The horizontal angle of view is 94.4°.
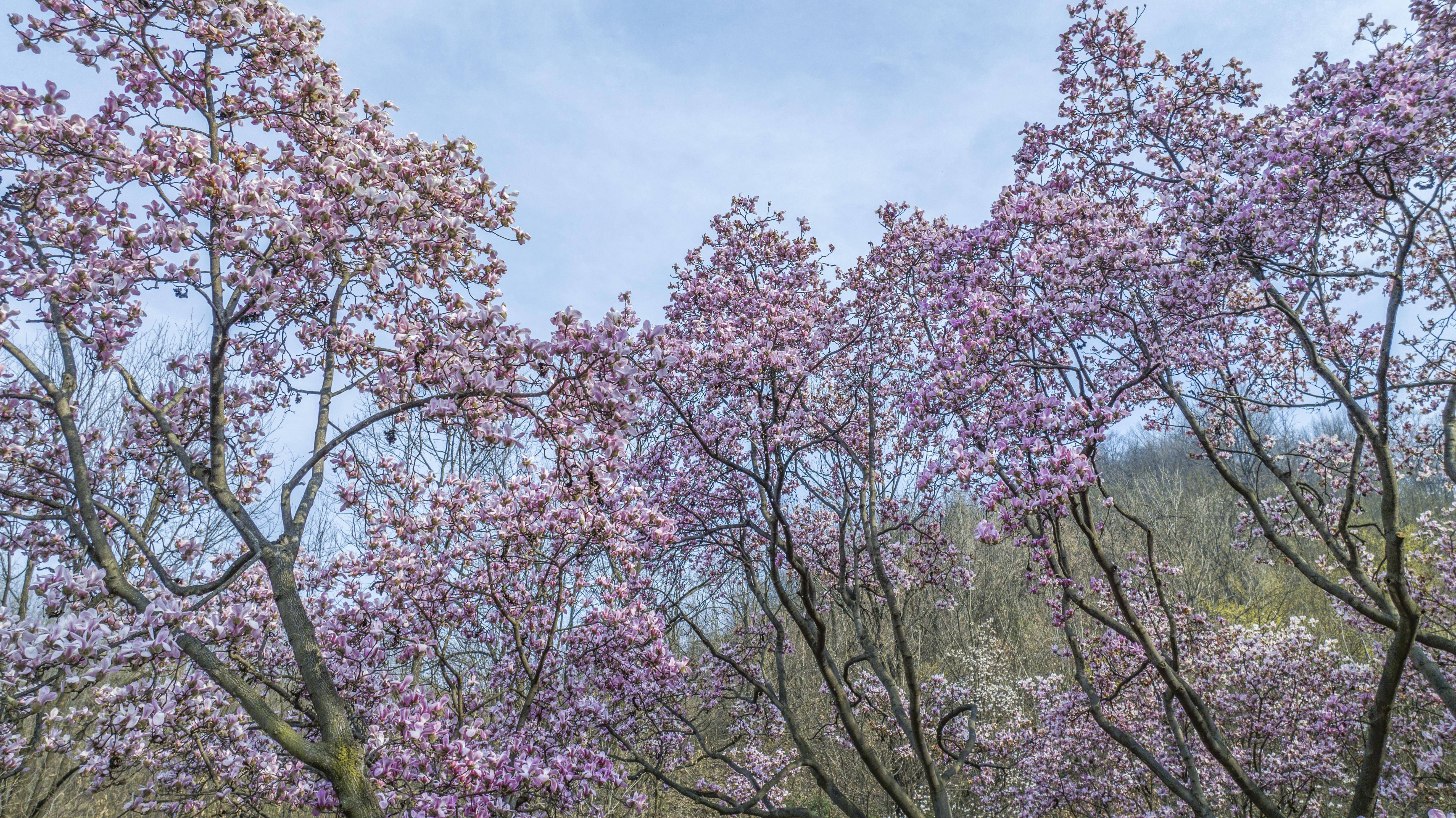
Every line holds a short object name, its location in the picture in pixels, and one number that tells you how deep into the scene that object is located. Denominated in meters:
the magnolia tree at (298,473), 3.70
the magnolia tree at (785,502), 6.29
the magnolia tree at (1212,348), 4.68
